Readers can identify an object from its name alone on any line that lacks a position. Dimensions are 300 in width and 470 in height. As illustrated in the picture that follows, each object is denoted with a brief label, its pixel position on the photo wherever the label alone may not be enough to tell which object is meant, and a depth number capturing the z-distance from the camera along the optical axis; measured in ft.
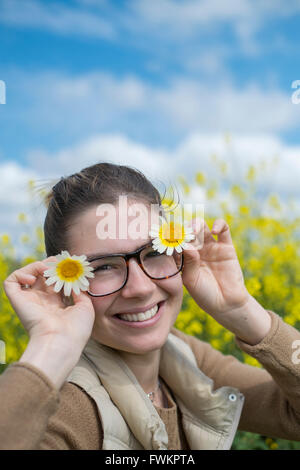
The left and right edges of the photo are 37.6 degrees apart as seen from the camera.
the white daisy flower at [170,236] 4.67
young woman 3.87
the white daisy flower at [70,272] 4.43
